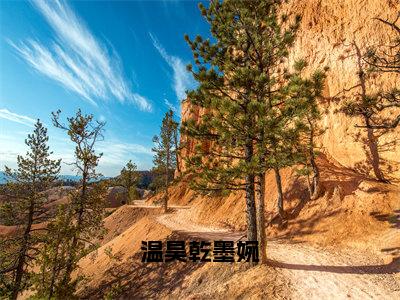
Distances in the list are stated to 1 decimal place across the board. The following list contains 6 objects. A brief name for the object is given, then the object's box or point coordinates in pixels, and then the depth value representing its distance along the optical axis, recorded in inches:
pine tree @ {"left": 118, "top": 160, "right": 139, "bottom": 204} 2463.6
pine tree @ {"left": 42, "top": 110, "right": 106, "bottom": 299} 592.1
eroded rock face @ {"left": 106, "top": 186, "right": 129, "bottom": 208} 2386.8
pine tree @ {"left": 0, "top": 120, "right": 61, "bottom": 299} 738.2
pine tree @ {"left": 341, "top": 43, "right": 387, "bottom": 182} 780.6
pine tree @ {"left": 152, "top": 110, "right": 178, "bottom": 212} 1368.1
